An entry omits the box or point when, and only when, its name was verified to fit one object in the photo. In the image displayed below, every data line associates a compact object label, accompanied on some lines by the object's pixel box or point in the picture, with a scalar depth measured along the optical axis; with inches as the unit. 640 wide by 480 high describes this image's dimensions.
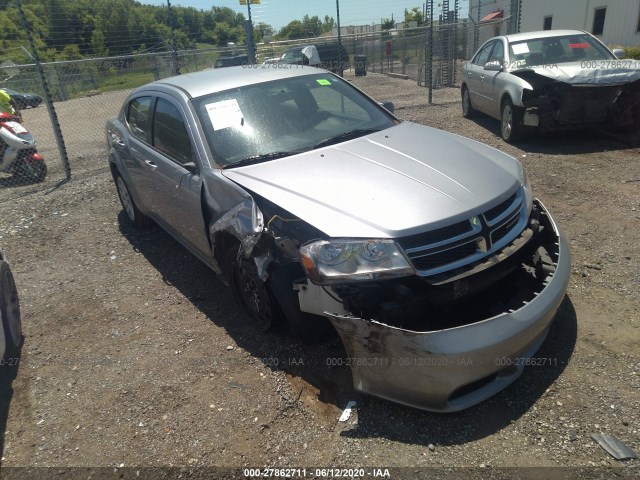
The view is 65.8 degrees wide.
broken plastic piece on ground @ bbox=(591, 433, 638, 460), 89.7
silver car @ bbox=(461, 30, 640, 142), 263.6
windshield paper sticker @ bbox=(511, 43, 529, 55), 313.0
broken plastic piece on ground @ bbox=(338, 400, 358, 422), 105.8
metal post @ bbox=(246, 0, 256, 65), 418.3
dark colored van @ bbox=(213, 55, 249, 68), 639.8
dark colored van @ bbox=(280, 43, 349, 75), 669.9
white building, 892.6
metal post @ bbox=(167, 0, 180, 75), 416.1
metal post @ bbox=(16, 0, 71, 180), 284.4
